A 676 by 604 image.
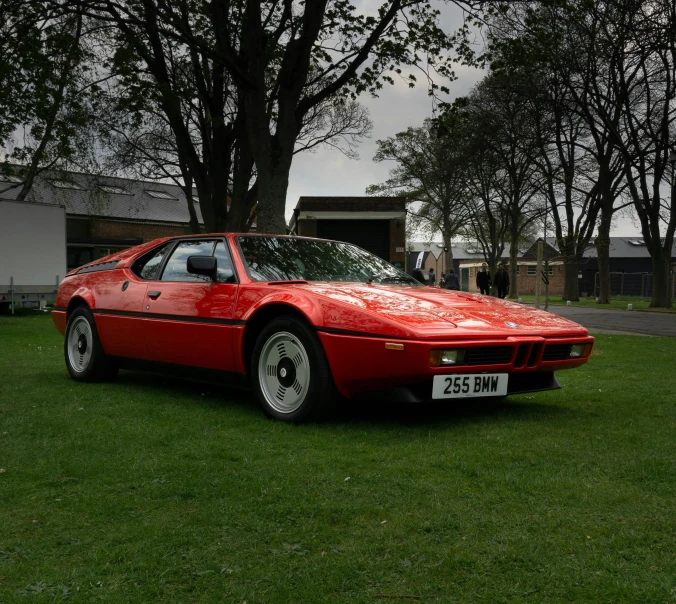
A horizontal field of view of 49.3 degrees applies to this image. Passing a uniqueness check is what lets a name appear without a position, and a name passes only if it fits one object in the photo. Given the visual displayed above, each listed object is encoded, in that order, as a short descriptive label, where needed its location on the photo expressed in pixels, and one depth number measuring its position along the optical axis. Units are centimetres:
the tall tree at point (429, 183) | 4138
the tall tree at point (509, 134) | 2930
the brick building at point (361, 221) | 3516
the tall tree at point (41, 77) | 1488
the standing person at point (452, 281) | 2842
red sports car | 443
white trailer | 1966
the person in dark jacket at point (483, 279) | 3188
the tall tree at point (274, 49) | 1327
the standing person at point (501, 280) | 2870
